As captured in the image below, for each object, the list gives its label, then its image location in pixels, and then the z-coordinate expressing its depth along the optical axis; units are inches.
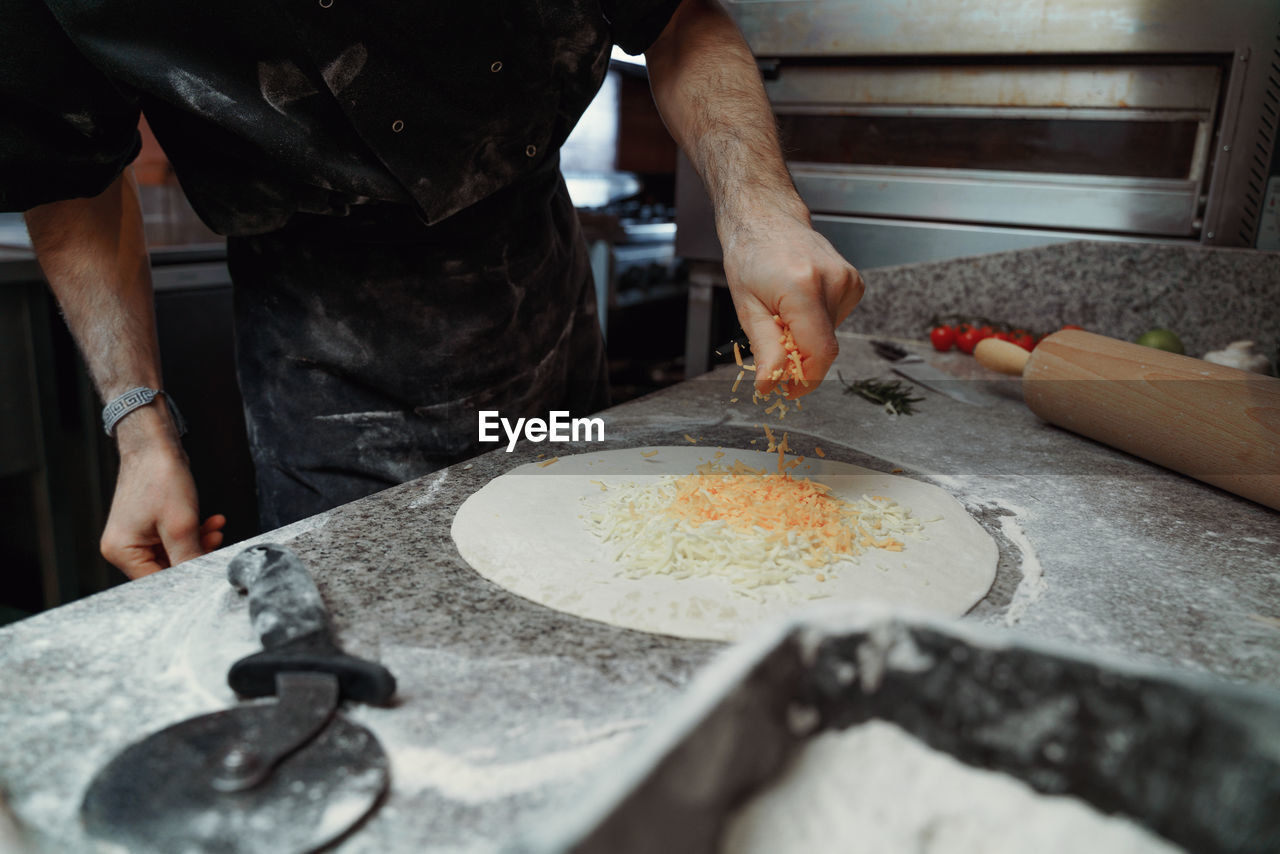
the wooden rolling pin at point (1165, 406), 48.3
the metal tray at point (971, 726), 15.9
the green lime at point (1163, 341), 74.6
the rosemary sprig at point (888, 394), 66.8
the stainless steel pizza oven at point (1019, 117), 77.5
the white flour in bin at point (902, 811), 17.4
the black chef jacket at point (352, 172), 44.2
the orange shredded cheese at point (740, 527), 37.1
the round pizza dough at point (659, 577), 33.7
